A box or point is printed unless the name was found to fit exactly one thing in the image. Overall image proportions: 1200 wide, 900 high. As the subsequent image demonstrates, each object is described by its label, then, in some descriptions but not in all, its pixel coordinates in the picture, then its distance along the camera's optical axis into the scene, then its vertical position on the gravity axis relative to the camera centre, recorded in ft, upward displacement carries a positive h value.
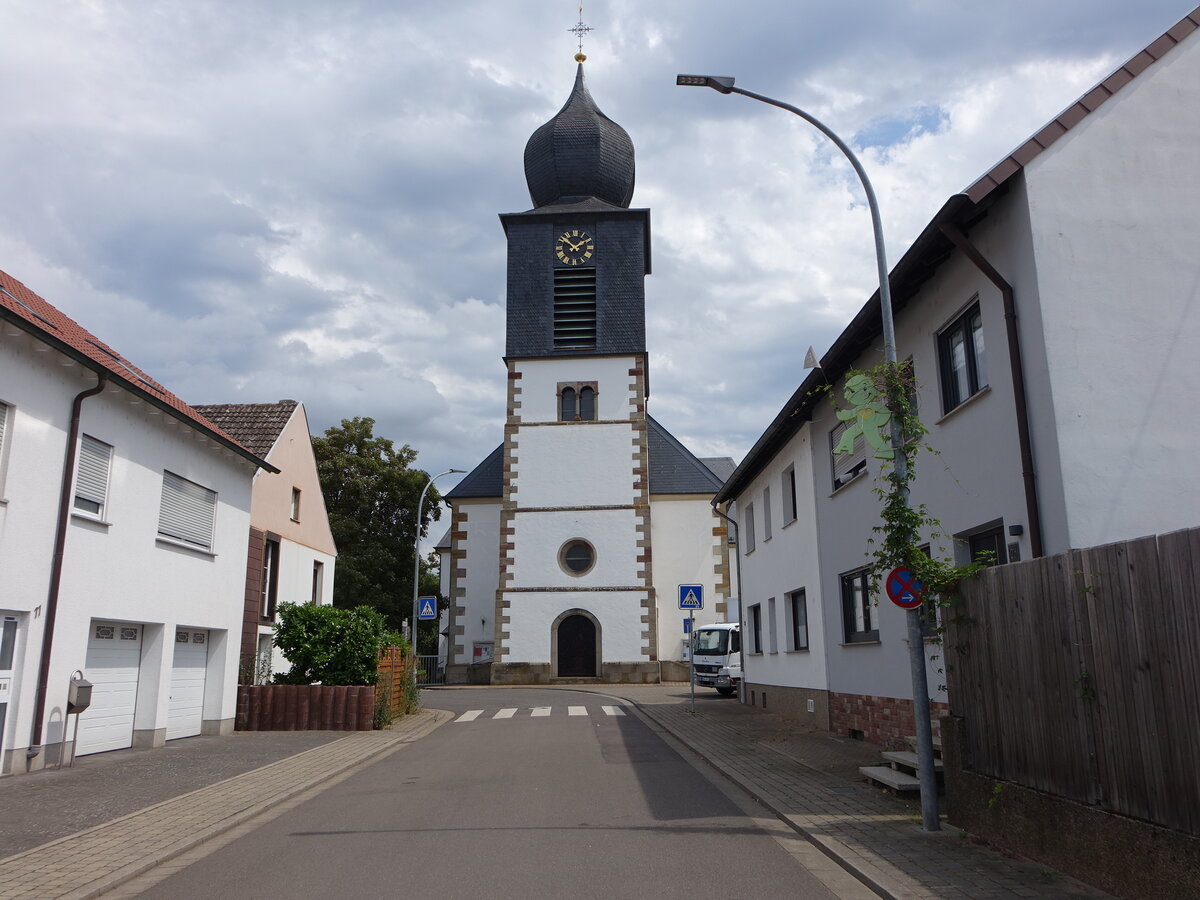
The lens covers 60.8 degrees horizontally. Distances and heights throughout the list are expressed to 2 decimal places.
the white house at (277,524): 66.28 +11.04
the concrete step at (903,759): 32.58 -2.68
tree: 165.68 +27.70
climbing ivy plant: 27.50 +6.05
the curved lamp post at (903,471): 26.71 +5.67
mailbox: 41.01 -0.57
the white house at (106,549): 38.81 +5.88
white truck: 98.73 +2.30
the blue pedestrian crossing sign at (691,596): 73.61 +5.69
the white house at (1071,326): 30.35 +11.07
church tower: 124.98 +24.50
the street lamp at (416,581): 113.21 +10.95
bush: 62.23 +1.99
